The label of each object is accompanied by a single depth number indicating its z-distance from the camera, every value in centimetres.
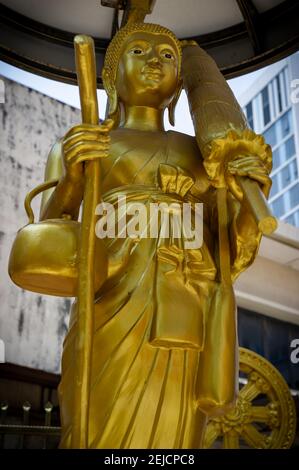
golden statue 186
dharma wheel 359
